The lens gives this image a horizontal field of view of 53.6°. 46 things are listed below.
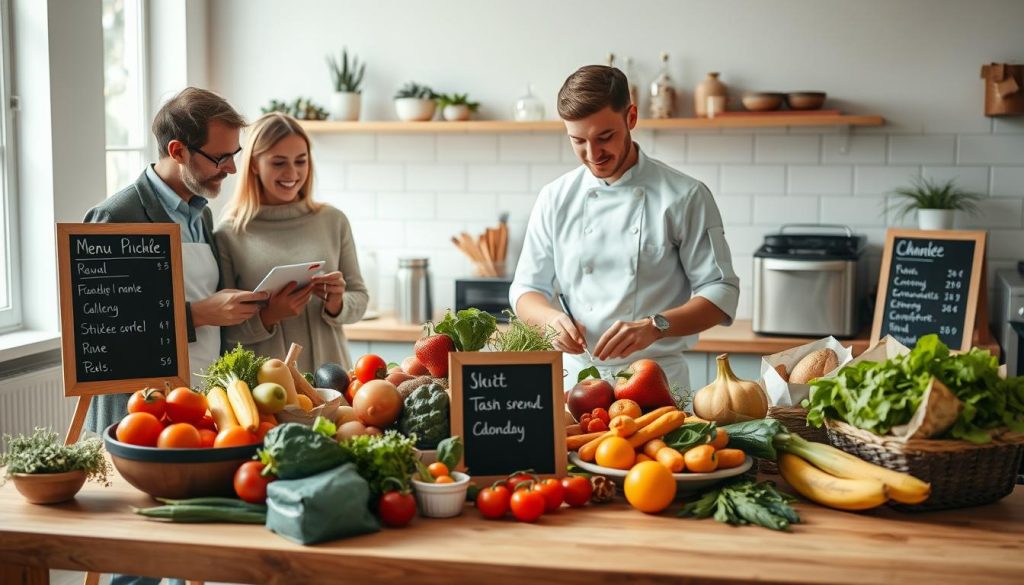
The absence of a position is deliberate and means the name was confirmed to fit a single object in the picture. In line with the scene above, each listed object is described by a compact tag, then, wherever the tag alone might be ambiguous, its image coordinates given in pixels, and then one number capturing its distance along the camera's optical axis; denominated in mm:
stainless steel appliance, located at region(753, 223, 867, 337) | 4203
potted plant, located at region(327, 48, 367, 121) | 4922
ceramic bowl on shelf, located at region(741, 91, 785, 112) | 4461
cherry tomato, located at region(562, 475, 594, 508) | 1854
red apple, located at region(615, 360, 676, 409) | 2129
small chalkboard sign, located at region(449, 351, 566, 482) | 1939
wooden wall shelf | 4422
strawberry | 2158
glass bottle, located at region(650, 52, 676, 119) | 4629
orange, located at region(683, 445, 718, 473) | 1854
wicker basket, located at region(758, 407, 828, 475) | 2133
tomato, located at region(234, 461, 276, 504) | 1771
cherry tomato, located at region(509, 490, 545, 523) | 1773
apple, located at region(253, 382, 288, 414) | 1947
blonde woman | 3154
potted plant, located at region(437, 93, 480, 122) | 4785
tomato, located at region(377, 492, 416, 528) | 1743
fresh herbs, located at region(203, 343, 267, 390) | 2039
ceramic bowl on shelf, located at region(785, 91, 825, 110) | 4438
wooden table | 1589
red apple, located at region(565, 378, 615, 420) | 2146
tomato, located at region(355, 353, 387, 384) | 2205
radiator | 3473
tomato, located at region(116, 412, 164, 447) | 1837
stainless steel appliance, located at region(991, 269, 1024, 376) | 3801
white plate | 1855
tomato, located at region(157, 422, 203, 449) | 1811
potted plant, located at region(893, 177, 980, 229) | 4406
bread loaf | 2330
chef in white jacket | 2828
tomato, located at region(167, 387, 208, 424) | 1915
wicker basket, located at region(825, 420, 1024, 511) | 1814
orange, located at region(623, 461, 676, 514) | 1807
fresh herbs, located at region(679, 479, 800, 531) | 1777
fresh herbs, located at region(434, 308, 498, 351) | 2162
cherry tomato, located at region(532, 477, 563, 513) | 1820
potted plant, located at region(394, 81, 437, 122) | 4812
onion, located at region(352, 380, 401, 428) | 1986
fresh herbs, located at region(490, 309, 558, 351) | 2186
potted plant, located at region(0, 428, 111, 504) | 1842
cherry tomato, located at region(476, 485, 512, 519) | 1791
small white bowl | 1793
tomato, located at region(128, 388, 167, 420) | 1909
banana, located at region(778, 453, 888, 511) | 1803
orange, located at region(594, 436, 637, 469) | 1905
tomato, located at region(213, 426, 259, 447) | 1820
